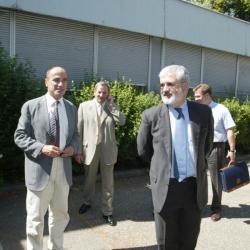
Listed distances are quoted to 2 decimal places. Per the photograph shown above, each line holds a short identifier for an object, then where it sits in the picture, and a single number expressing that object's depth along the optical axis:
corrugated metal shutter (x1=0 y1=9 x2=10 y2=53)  8.95
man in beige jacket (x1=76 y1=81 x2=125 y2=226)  6.41
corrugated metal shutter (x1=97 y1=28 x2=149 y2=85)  11.27
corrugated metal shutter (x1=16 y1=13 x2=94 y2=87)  9.38
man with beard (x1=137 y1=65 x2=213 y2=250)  3.94
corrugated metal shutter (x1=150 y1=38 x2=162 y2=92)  12.91
